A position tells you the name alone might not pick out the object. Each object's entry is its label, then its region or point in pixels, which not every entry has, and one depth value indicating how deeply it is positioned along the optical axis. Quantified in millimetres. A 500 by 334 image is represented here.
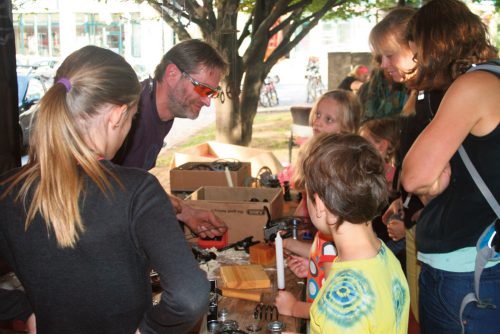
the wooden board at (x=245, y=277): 2420
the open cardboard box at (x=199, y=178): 4113
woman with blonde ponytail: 1380
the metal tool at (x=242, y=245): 2971
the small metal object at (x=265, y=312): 2168
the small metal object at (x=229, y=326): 2050
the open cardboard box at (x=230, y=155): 5453
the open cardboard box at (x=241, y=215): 3102
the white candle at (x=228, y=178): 3949
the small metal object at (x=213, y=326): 2049
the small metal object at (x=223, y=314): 2146
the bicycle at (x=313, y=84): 17141
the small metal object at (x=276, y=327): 2040
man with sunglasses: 2990
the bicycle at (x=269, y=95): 15994
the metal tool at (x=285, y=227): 2902
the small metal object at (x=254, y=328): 2053
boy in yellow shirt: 1566
